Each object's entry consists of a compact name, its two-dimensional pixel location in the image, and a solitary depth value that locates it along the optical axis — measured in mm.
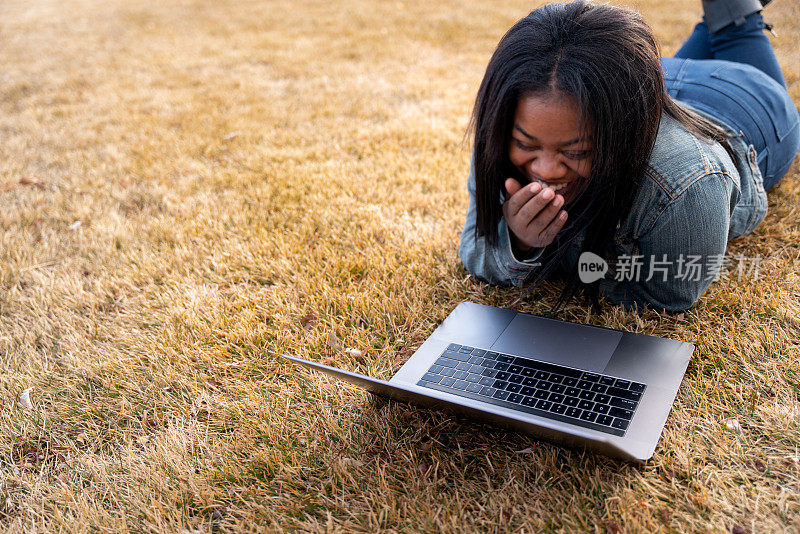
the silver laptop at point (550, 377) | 1808
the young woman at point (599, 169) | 2031
